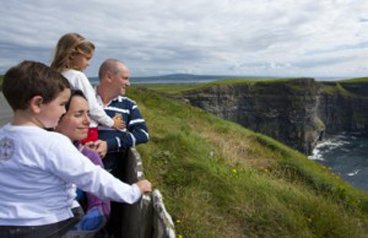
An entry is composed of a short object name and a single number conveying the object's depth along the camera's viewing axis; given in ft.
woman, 10.91
